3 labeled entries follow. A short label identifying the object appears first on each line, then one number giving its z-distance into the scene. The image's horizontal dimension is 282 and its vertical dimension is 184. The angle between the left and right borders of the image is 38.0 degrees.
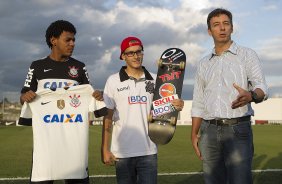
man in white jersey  4.75
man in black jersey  4.65
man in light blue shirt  4.14
